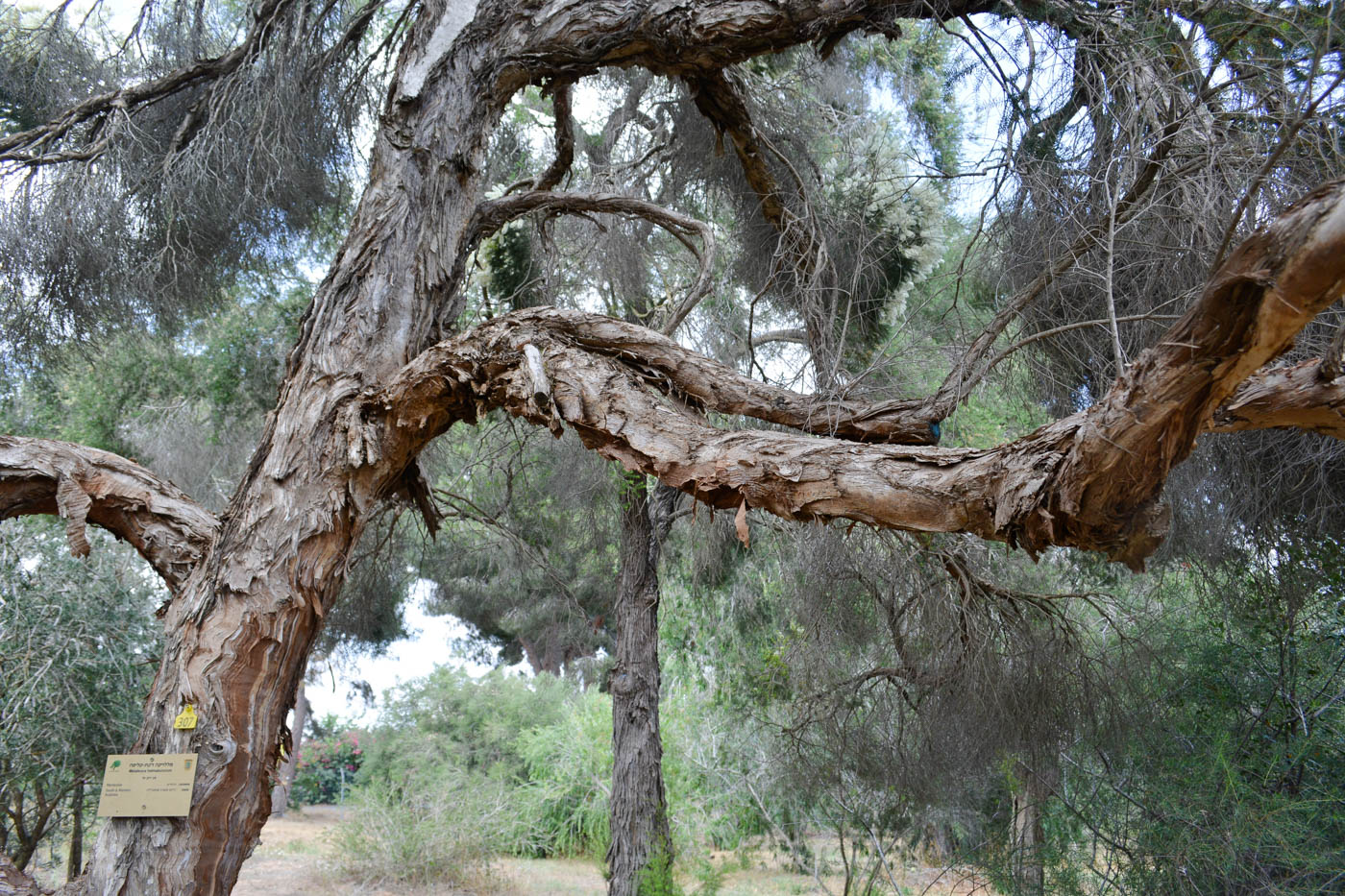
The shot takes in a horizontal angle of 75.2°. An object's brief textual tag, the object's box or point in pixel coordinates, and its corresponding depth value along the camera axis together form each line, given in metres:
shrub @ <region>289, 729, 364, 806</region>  14.71
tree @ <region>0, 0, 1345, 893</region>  1.51
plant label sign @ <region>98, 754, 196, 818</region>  2.48
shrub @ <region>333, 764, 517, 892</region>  7.40
